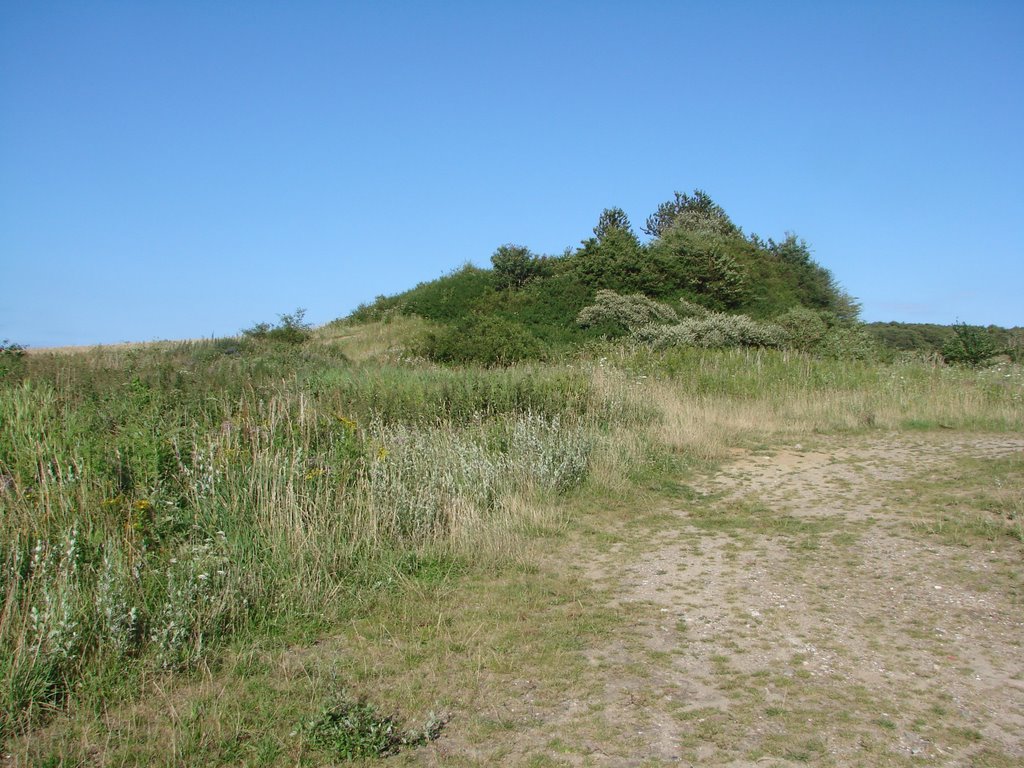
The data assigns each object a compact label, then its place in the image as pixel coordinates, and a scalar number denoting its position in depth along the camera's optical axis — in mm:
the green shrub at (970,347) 21656
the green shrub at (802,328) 21391
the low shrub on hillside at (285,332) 23277
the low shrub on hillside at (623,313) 23859
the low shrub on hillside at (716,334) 19906
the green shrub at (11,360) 9440
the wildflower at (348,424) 7016
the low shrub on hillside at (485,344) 17734
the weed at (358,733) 3162
